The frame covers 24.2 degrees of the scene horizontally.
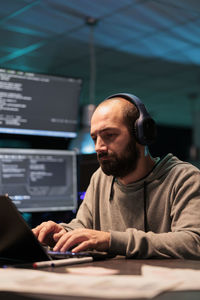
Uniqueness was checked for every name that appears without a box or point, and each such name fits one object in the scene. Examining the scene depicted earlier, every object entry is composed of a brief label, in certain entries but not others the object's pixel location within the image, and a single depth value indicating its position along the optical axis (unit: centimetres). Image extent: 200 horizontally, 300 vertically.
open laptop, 97
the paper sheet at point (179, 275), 69
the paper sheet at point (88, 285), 63
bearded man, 131
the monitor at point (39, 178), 214
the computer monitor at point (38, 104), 225
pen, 93
